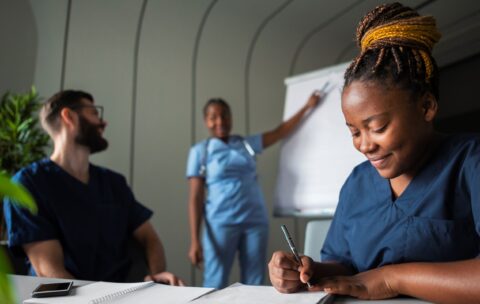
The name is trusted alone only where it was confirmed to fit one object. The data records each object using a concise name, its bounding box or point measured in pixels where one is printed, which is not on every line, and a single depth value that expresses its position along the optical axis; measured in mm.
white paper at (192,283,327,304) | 731
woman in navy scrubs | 814
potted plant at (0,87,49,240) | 2207
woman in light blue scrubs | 2502
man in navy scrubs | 1364
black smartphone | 832
